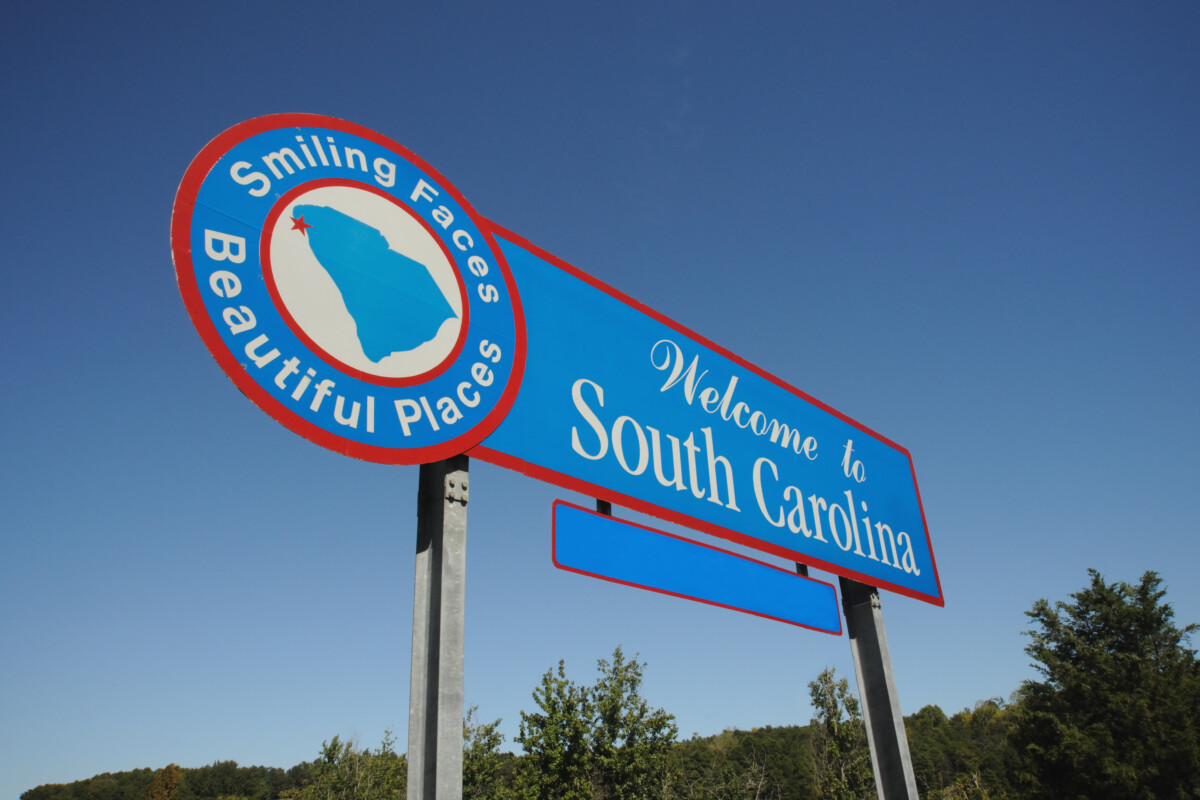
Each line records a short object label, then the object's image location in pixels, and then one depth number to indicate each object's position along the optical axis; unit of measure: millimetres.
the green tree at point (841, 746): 33156
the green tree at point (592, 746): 24422
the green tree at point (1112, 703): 28516
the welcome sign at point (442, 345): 4035
